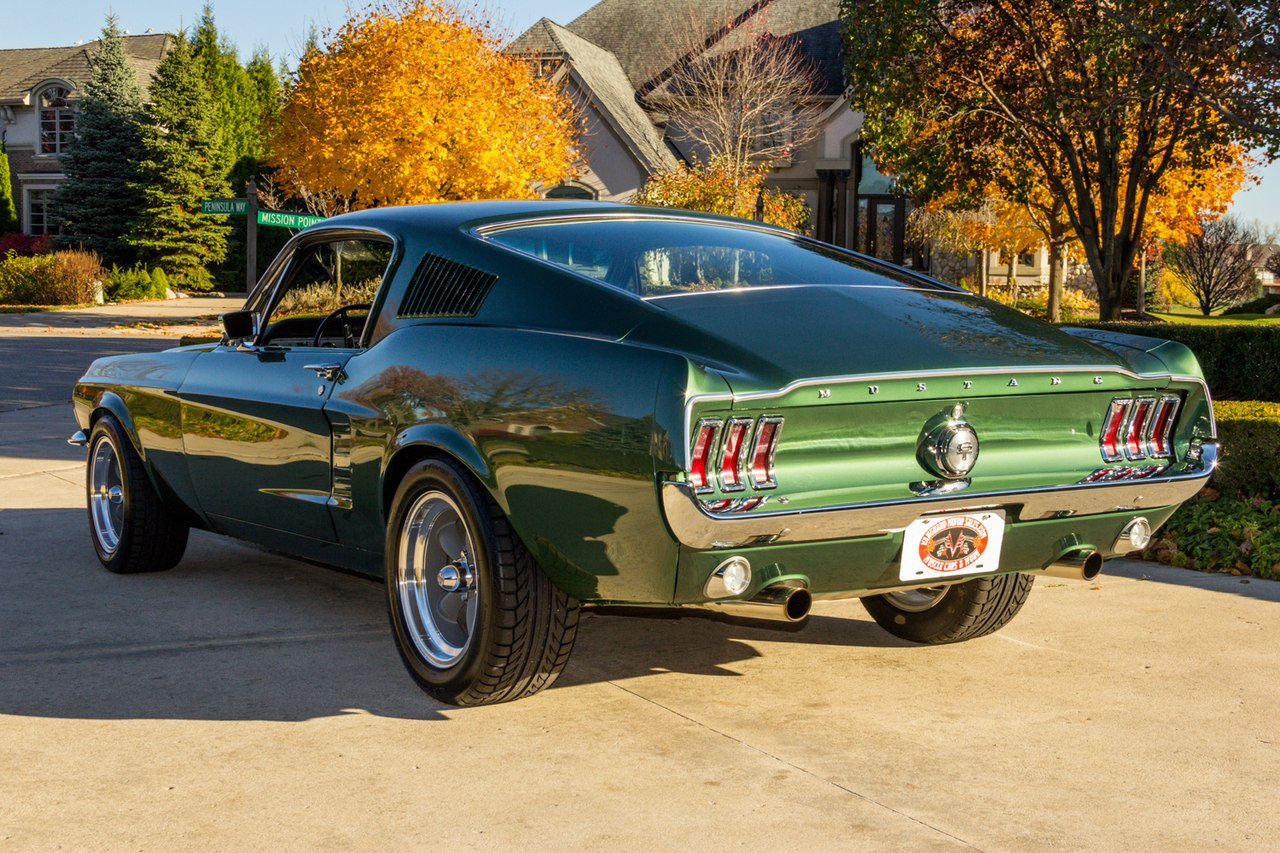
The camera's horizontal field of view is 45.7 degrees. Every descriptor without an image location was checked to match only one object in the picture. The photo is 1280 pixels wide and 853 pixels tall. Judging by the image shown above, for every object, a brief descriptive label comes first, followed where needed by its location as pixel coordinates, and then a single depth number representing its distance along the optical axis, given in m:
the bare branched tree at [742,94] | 36.72
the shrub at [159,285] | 40.53
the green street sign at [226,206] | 17.89
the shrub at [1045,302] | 33.75
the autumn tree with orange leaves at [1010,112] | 17.02
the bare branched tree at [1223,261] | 40.69
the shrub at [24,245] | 45.97
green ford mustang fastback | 4.06
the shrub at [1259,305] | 37.84
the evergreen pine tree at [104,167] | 44.19
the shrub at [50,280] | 37.28
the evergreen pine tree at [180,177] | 42.81
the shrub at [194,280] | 43.34
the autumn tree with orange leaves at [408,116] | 27.06
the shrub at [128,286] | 39.41
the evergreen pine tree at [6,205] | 48.62
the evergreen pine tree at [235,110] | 45.25
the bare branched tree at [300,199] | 32.41
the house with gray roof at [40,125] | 52.31
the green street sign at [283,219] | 15.94
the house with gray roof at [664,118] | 36.78
